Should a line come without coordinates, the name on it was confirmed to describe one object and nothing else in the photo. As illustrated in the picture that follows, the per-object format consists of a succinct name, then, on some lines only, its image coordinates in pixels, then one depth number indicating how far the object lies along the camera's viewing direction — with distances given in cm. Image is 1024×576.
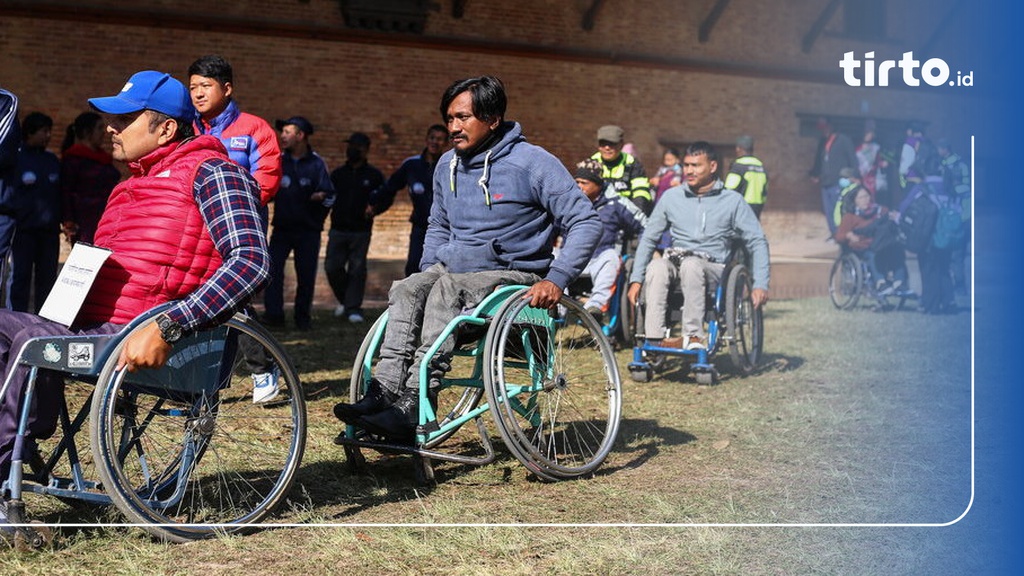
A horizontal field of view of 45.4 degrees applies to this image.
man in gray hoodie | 465
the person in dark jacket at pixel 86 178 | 916
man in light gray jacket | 763
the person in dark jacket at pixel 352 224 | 1097
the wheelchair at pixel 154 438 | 347
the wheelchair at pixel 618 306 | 909
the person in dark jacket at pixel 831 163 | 2023
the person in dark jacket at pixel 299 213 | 962
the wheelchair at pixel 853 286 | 1396
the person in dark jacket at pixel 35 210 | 818
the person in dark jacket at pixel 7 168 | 502
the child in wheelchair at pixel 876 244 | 1393
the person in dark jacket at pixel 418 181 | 1062
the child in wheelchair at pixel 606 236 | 874
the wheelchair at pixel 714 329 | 766
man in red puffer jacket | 355
